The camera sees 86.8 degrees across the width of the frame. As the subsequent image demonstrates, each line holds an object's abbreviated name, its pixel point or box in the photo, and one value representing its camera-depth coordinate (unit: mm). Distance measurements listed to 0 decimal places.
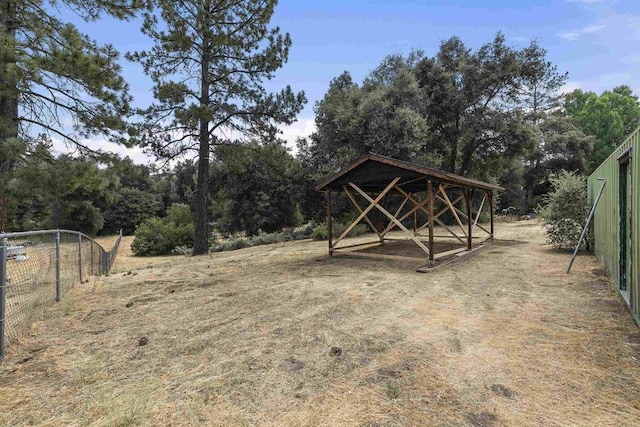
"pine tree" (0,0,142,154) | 7172
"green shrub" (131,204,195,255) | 20781
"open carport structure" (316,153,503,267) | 7611
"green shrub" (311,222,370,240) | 15894
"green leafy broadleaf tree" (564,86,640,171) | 34531
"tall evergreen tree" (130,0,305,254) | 12906
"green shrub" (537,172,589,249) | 8820
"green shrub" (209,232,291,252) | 17234
